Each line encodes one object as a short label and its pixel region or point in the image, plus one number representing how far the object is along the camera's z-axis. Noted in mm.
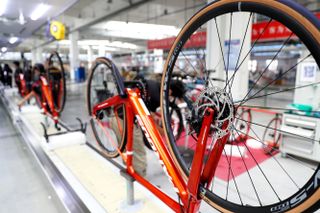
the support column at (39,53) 21778
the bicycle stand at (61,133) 2754
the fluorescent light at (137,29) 12289
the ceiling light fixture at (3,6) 6784
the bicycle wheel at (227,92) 625
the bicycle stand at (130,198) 1565
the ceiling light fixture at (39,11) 7266
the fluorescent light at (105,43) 19203
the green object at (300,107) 3402
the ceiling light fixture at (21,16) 7928
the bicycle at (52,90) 3564
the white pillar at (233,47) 3784
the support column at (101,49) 21209
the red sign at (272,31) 5797
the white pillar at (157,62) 14056
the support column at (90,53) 21766
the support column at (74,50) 13812
